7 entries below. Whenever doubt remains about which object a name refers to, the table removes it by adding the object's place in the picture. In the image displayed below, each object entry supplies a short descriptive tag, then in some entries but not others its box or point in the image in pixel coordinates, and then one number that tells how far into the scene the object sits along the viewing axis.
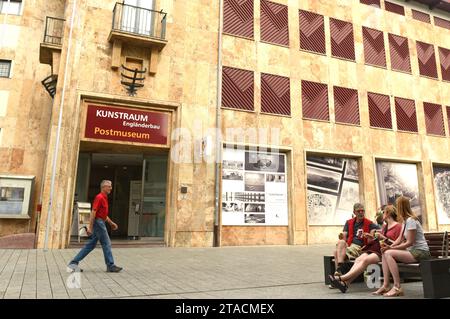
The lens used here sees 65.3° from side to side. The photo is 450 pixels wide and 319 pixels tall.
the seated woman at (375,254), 5.54
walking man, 7.09
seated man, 6.03
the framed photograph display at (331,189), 15.97
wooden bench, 4.80
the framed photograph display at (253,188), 14.48
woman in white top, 5.16
